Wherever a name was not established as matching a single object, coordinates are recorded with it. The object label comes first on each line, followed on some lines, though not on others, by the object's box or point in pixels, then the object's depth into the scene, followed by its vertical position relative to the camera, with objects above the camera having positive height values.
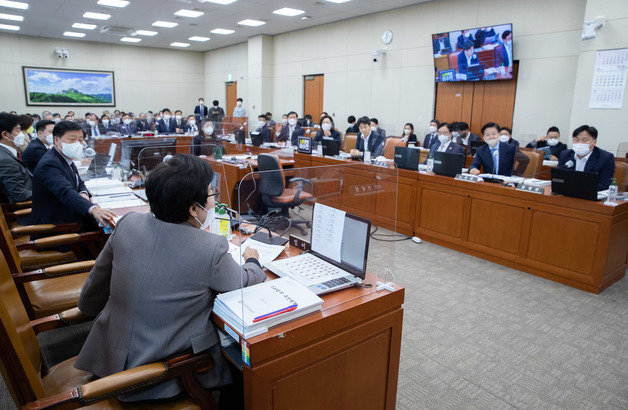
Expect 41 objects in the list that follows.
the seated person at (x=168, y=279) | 1.31 -0.52
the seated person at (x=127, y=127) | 9.57 -0.16
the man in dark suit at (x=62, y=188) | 2.72 -0.48
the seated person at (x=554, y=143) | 6.18 -0.15
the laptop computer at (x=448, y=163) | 4.41 -0.37
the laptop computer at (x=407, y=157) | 4.80 -0.35
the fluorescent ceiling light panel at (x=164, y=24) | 10.59 +2.65
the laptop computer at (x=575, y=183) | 3.37 -0.43
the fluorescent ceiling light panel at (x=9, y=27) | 11.27 +2.61
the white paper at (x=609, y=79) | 5.23 +0.75
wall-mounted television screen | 6.69 +1.37
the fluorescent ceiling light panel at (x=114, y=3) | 8.57 +2.56
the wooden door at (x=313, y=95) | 10.83 +0.87
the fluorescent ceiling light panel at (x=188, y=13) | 9.29 +2.60
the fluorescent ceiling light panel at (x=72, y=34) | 12.27 +2.69
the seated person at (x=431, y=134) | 7.36 -0.08
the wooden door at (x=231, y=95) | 14.48 +1.05
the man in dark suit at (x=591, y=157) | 4.02 -0.23
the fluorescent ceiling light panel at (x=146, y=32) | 11.90 +2.70
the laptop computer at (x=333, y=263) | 1.65 -0.63
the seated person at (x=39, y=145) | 3.51 -0.24
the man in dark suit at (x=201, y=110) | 13.64 +0.44
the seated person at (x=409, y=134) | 8.16 -0.11
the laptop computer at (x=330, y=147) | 5.81 -0.30
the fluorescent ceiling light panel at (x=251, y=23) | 10.28 +2.66
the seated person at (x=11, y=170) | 3.34 -0.46
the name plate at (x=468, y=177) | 4.25 -0.51
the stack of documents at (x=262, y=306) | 1.30 -0.63
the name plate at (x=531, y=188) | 3.70 -0.53
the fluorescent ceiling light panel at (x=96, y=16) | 9.77 +2.60
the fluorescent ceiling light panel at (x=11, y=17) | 9.92 +2.55
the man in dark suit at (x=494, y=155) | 4.50 -0.28
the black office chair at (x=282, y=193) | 1.91 -0.35
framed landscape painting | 13.15 +1.11
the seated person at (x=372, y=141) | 6.18 -0.21
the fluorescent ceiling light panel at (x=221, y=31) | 11.37 +2.69
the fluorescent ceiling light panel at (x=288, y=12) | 9.03 +2.62
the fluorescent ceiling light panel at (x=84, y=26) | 11.05 +2.65
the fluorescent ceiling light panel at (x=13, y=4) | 8.65 +2.51
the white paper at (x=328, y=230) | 1.77 -0.47
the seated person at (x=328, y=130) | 7.47 -0.07
